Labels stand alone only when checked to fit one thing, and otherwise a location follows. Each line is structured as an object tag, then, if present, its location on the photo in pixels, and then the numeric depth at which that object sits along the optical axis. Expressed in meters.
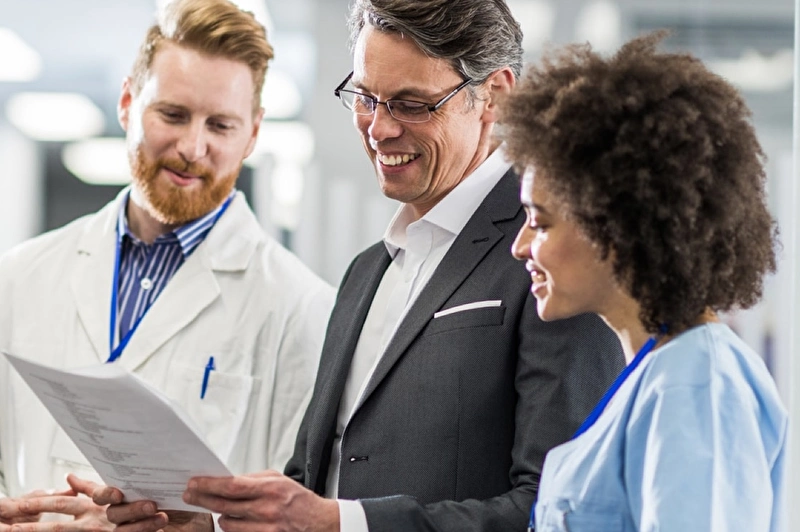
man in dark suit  1.45
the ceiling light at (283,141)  4.72
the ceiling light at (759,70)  4.52
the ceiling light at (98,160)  7.44
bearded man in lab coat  2.12
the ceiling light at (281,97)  5.06
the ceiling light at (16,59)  5.25
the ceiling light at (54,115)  6.40
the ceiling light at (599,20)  4.44
